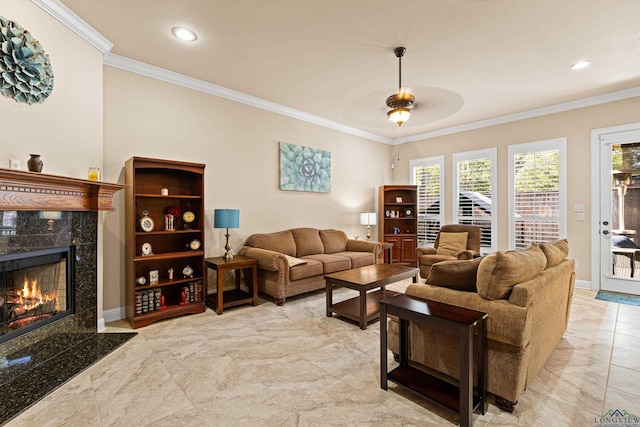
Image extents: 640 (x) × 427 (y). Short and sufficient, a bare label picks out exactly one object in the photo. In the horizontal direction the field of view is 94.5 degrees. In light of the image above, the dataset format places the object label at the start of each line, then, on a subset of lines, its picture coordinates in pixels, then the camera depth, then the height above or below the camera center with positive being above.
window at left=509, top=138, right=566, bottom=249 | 4.85 +0.39
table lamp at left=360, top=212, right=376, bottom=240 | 6.09 -0.08
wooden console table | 1.62 -0.86
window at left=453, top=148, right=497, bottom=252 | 5.57 +0.46
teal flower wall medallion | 2.22 +1.19
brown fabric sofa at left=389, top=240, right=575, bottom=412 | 1.77 -0.63
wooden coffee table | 3.12 -0.77
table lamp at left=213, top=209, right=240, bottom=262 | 3.81 -0.05
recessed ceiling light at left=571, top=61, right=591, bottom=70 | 3.46 +1.79
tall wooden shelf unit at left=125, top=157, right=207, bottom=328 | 3.20 -0.33
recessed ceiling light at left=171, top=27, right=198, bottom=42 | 2.87 +1.81
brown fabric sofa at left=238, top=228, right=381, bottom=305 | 3.86 -0.65
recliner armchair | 4.95 -0.58
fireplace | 2.16 -0.60
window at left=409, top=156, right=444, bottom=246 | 6.35 +0.44
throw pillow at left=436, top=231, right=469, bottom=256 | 5.12 -0.50
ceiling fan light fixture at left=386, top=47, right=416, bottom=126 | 3.42 +1.32
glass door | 4.27 +0.04
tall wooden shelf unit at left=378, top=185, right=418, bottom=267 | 6.36 -0.12
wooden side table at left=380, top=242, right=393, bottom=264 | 5.63 -0.78
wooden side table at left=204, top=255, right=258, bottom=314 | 3.58 -0.93
